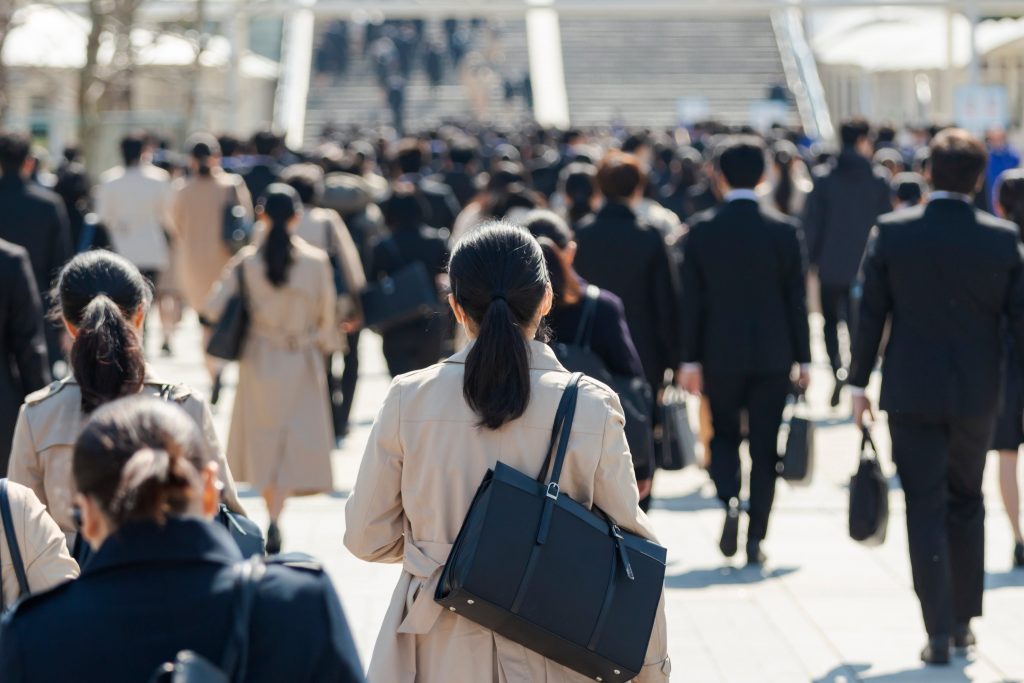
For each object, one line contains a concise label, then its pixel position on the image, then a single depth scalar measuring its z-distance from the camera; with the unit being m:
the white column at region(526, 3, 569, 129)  65.84
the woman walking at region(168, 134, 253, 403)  20.50
